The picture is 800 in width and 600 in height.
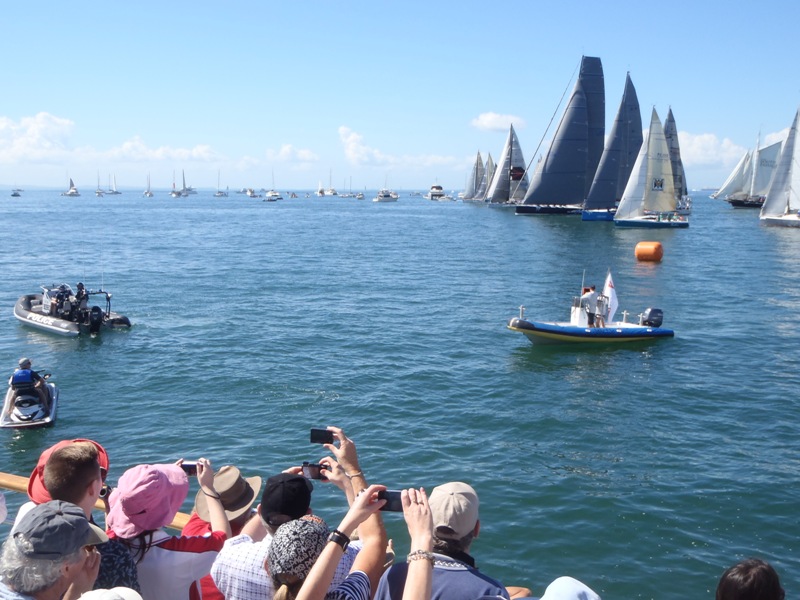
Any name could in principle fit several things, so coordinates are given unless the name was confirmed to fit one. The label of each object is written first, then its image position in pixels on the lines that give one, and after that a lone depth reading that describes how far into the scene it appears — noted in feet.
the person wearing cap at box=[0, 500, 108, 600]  10.84
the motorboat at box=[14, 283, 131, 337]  89.97
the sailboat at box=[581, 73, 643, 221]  300.61
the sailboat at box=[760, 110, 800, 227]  261.85
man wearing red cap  14.10
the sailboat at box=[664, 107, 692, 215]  348.38
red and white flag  82.15
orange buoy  173.47
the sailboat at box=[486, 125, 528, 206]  410.72
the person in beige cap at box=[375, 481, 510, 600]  12.41
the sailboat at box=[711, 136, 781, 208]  377.91
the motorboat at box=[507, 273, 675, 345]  80.69
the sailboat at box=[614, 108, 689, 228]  259.39
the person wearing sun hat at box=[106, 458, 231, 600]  13.94
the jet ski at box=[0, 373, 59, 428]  55.77
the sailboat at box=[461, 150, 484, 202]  533.14
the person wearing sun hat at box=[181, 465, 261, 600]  17.87
